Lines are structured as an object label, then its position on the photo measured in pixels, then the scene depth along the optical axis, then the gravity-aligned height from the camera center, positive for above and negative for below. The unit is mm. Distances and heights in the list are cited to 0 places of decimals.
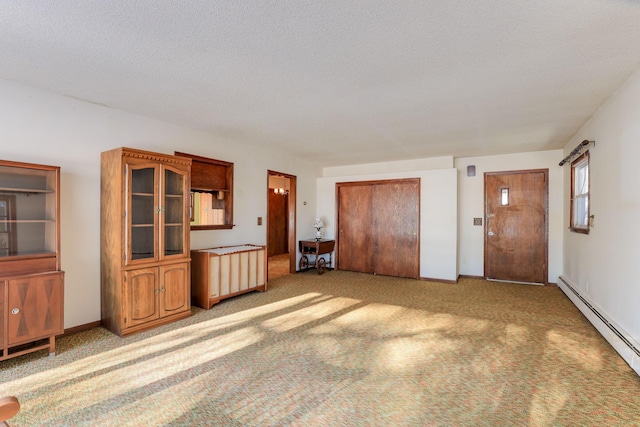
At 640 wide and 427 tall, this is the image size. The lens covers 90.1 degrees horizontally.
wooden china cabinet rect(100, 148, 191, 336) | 3121 -280
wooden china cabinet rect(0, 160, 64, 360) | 2493 -398
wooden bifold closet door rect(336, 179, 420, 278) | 6008 -293
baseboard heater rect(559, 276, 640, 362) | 2454 -1034
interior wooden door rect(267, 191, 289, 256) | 9490 -362
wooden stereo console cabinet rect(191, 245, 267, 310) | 4020 -817
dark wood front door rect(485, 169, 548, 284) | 5422 -233
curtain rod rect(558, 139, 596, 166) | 3629 +788
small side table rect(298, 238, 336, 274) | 6262 -775
